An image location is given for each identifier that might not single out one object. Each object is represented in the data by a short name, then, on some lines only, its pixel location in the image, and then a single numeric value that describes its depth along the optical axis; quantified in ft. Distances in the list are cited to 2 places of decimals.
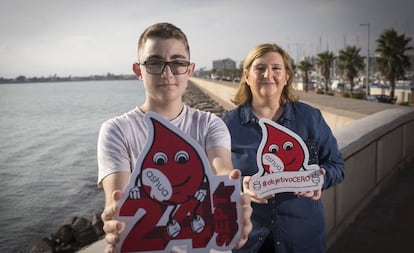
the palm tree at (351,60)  149.28
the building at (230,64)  592.03
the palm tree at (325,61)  176.35
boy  5.32
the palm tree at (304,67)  187.73
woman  7.87
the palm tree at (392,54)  116.57
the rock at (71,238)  34.32
